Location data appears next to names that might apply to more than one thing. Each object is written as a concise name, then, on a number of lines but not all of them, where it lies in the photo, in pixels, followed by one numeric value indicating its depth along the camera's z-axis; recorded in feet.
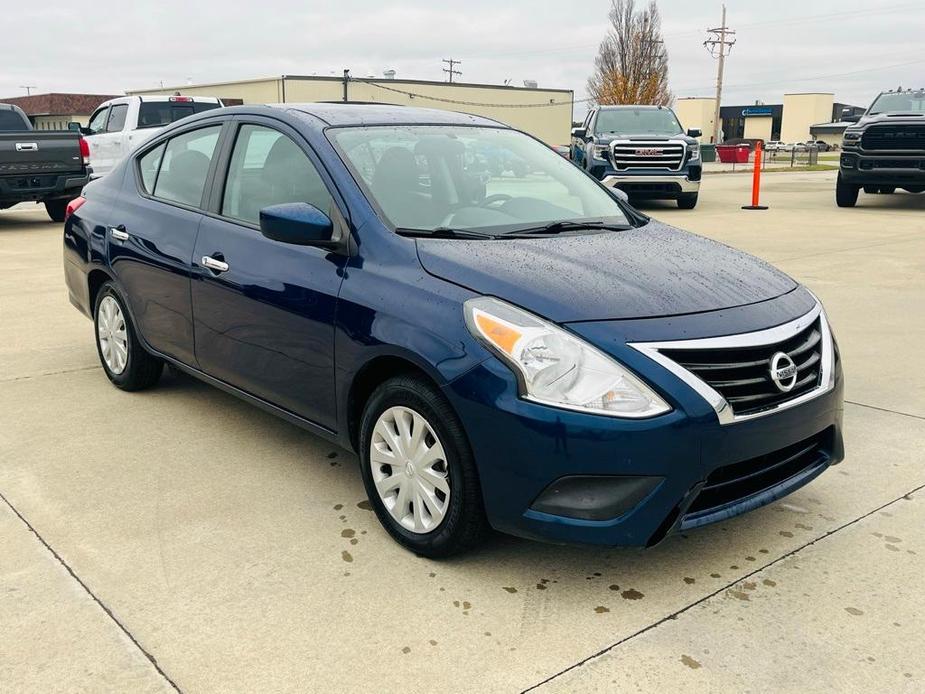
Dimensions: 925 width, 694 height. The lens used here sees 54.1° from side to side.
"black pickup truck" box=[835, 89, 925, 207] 46.29
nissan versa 9.00
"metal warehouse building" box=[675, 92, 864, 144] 288.30
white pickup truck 48.52
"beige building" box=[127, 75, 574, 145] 162.71
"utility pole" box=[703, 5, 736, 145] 192.40
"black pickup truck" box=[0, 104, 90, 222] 40.65
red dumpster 127.65
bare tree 161.38
